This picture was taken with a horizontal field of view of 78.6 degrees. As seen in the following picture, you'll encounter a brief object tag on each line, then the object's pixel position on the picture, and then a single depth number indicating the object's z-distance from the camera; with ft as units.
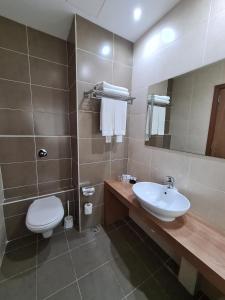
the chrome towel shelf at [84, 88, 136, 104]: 4.96
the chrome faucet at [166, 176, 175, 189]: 4.46
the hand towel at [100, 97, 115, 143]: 5.26
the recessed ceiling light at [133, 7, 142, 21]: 4.44
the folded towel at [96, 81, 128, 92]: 4.85
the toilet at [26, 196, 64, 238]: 4.54
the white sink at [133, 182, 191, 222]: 3.47
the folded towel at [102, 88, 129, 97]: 4.97
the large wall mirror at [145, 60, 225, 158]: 3.57
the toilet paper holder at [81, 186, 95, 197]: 5.67
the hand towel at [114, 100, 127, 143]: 5.56
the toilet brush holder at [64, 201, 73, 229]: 6.26
